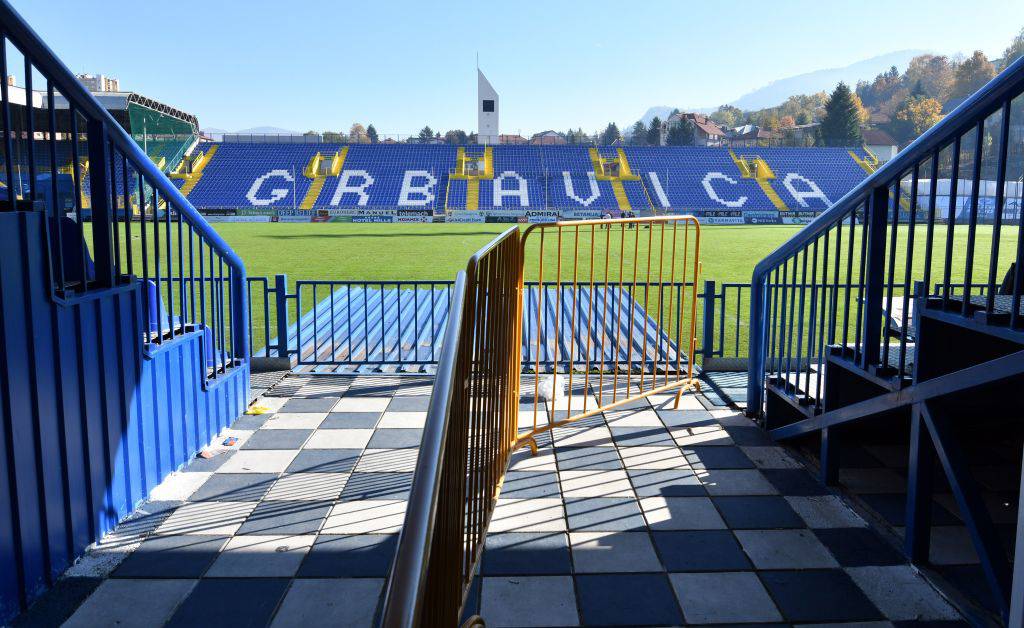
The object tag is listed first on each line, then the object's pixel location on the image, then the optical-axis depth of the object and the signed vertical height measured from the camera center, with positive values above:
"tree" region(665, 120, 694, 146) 87.31 +10.33
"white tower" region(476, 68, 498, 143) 77.19 +11.64
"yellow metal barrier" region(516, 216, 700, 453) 6.04 -1.40
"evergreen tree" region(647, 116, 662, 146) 93.07 +11.05
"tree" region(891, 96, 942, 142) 86.38 +12.14
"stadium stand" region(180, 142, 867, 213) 46.50 +2.95
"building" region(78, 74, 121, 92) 65.79 +13.50
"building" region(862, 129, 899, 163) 86.25 +9.65
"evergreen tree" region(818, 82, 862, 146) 75.38 +10.26
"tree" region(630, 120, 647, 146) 99.25 +12.58
